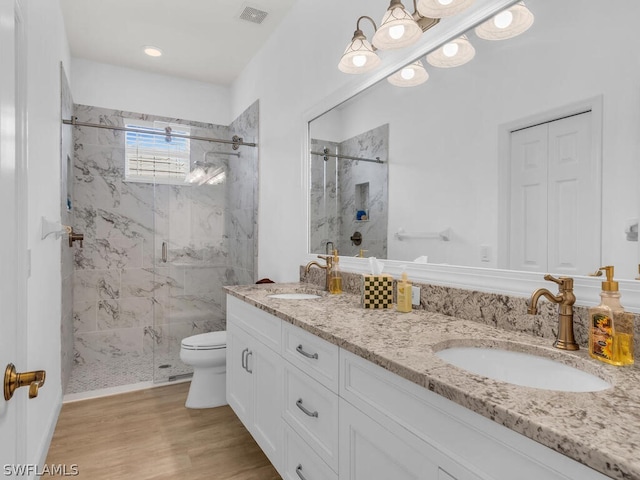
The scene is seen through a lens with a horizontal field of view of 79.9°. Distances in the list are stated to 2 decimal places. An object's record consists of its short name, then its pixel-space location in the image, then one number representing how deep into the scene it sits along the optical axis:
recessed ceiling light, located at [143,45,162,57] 3.13
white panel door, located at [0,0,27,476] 0.71
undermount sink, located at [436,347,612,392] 0.89
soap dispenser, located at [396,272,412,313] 1.53
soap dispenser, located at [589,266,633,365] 0.86
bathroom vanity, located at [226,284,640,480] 0.59
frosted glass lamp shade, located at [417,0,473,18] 1.33
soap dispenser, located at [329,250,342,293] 2.09
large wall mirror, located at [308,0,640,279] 1.00
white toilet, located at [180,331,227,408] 2.60
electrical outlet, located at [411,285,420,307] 1.59
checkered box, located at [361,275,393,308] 1.62
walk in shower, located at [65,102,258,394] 3.19
